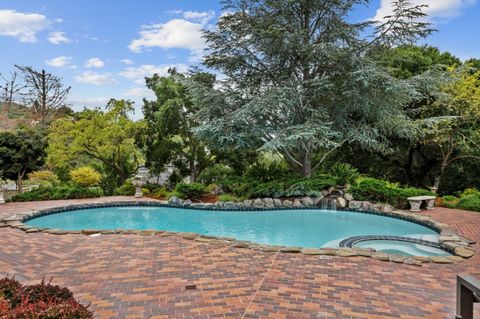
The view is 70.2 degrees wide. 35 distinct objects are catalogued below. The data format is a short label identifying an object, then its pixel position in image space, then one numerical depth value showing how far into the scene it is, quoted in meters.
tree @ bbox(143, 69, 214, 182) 15.76
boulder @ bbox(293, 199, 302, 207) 12.62
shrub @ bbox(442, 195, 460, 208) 11.65
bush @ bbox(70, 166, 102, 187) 15.09
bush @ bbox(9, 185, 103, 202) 13.41
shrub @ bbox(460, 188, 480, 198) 12.94
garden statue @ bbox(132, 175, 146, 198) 14.67
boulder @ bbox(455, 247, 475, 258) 6.01
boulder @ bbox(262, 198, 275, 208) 12.66
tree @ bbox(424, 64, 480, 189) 13.73
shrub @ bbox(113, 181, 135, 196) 15.54
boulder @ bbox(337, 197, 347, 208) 12.41
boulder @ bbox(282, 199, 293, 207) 12.66
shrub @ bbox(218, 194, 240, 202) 13.08
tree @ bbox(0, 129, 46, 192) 12.80
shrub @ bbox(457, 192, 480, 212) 10.83
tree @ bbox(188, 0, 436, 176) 12.64
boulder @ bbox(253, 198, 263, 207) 12.67
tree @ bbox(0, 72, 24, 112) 26.22
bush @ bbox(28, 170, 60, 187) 15.74
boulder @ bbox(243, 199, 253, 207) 12.68
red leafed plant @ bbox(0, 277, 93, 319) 2.40
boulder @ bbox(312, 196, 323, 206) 12.70
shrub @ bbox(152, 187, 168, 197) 15.11
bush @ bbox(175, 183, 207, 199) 13.66
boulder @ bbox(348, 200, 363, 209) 12.04
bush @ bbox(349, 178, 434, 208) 11.71
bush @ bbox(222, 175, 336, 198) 12.98
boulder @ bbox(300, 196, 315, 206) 12.70
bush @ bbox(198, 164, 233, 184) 16.02
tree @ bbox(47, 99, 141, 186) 15.19
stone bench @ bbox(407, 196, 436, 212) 11.11
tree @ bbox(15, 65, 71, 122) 25.95
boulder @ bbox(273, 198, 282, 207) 12.67
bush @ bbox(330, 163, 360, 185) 13.48
